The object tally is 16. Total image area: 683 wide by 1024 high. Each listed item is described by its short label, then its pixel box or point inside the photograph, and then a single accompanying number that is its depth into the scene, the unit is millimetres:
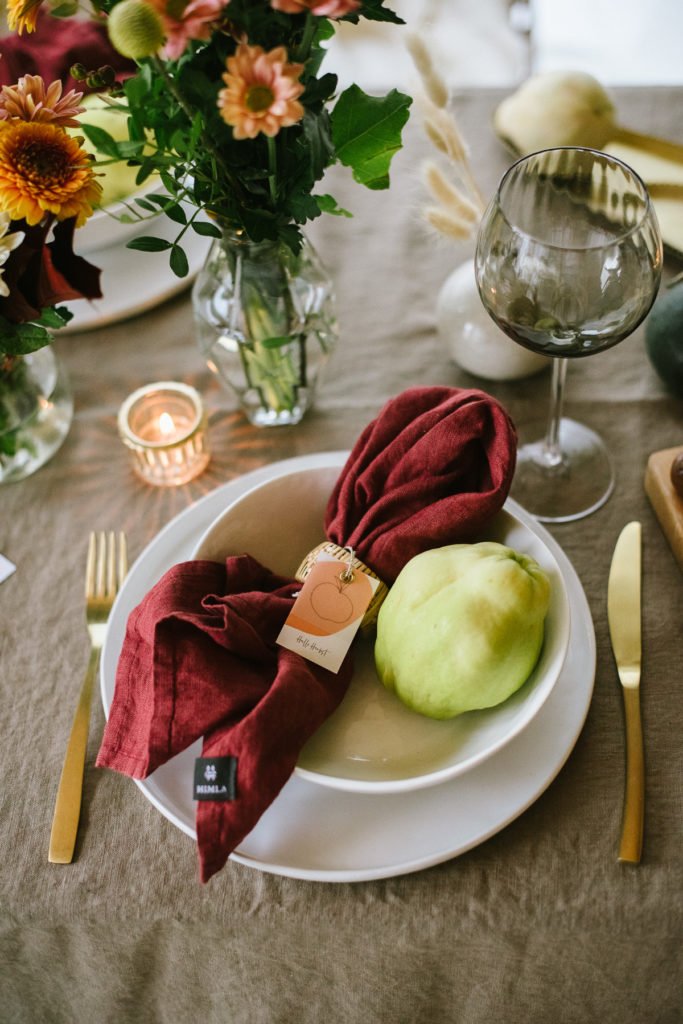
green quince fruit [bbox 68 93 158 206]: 781
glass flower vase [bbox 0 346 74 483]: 685
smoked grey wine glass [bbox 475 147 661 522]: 538
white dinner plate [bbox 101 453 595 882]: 497
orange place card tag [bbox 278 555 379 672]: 524
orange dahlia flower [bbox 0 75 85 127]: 504
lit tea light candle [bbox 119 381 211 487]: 692
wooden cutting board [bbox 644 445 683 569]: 633
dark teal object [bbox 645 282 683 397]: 695
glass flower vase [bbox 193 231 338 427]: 625
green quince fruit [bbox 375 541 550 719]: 466
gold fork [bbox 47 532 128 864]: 538
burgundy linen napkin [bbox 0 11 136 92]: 747
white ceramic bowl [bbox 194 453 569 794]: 478
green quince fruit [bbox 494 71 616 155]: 841
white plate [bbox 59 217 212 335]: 811
